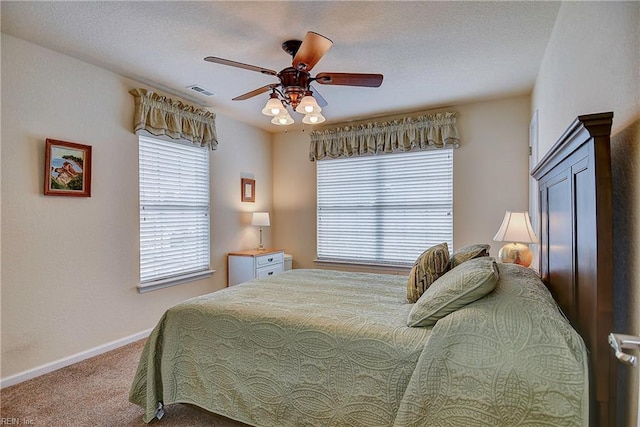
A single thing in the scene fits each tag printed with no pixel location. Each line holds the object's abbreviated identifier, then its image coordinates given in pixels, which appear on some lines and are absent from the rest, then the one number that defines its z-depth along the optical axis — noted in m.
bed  1.17
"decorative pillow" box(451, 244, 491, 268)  2.18
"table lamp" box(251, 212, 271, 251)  4.68
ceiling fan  2.18
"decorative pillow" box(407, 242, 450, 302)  2.09
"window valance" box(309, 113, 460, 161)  4.06
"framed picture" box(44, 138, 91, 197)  2.67
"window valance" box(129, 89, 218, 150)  3.32
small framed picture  4.76
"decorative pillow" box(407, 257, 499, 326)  1.44
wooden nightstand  4.28
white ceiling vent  3.48
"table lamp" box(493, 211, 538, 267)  2.69
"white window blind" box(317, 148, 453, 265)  4.24
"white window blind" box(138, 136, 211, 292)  3.47
